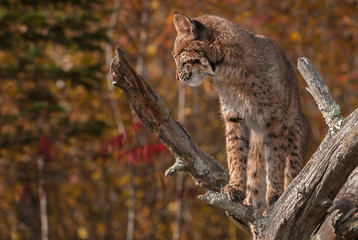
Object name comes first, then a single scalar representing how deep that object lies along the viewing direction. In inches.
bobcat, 361.7
